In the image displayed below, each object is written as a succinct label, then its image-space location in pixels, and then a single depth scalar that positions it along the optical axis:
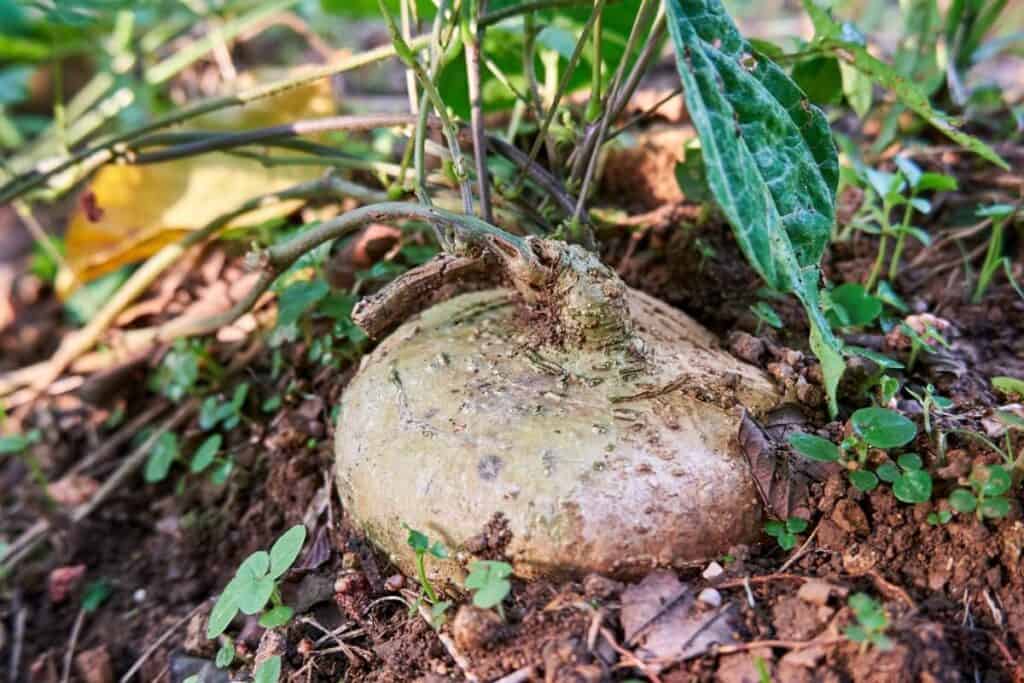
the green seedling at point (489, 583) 0.38
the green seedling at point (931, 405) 0.41
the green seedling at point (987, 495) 0.39
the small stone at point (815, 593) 0.38
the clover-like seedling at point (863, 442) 0.40
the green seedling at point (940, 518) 0.40
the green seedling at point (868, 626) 0.36
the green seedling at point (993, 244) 0.50
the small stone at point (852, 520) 0.40
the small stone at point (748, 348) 0.47
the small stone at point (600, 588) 0.39
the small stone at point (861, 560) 0.39
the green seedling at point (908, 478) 0.40
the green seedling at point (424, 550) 0.40
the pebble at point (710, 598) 0.39
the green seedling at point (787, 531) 0.40
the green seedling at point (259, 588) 0.42
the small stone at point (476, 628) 0.39
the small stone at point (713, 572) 0.40
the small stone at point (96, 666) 0.48
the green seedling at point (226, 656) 0.43
